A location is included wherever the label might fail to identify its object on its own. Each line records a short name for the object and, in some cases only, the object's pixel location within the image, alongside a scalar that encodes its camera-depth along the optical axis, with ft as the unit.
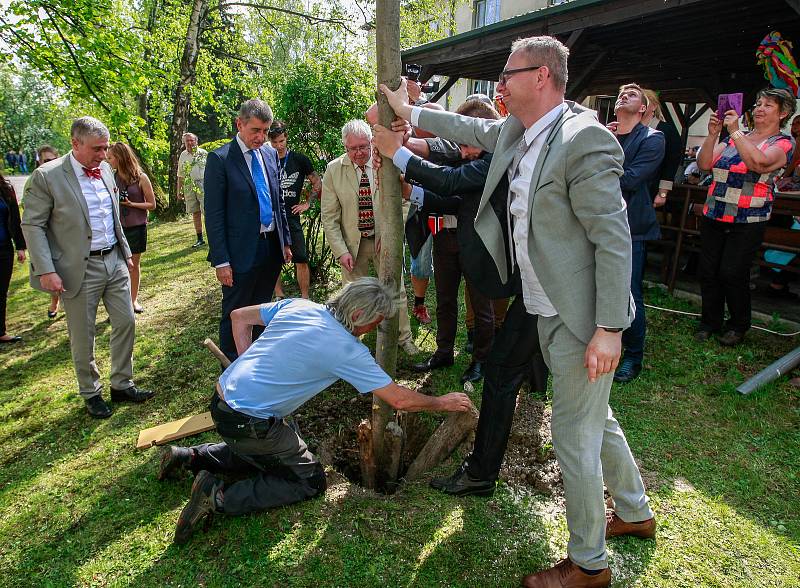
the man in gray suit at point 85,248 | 11.92
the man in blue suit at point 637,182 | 13.48
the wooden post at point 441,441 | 10.29
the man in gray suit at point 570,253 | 6.16
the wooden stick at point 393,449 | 10.06
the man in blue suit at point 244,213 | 12.26
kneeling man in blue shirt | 8.20
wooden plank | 11.52
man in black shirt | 19.62
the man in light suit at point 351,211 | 15.76
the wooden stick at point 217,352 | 10.30
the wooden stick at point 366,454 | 10.07
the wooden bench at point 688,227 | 16.90
